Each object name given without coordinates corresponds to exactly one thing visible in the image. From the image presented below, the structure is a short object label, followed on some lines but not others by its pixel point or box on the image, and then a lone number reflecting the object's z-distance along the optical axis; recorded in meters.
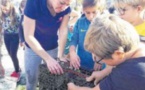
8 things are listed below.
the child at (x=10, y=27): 2.46
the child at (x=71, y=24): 1.87
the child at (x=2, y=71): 2.46
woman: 1.22
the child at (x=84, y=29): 1.28
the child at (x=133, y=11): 1.11
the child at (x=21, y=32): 1.76
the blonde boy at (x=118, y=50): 0.74
